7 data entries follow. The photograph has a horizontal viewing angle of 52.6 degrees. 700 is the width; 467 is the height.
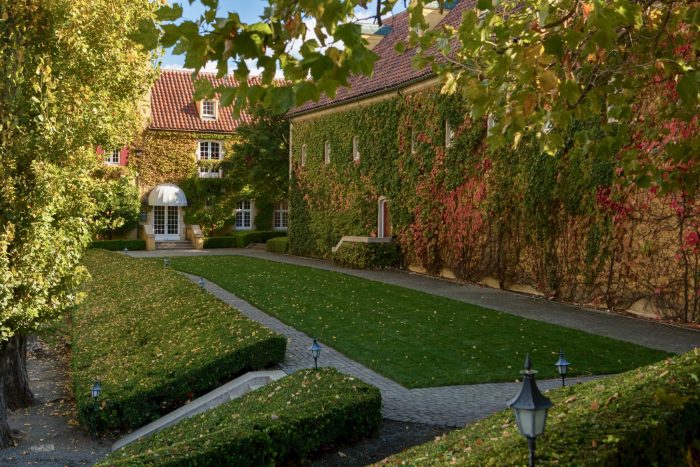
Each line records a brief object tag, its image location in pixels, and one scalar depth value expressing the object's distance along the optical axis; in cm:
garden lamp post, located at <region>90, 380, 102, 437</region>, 1077
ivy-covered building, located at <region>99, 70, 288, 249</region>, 4188
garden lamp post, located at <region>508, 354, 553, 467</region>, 438
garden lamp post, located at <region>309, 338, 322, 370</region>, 1022
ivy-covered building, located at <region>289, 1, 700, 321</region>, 1608
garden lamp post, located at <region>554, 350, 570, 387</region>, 893
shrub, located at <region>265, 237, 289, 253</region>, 3569
